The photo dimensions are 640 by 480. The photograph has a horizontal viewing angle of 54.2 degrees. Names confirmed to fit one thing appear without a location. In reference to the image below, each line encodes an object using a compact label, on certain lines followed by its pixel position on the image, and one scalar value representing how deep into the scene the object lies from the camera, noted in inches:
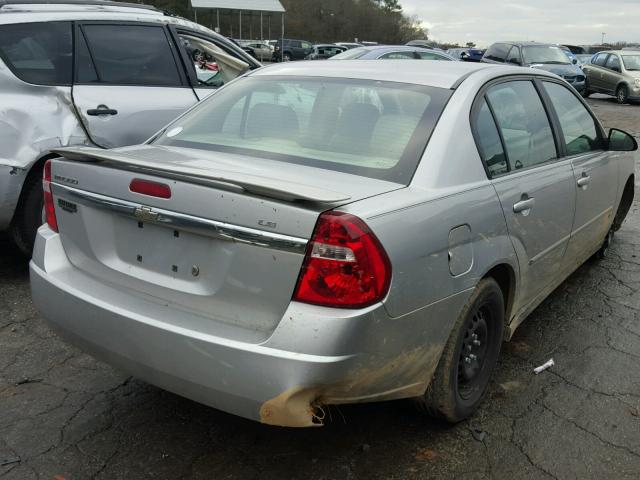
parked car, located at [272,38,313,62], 1721.2
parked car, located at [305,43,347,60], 1311.5
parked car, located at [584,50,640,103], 785.9
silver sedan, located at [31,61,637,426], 82.3
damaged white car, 169.0
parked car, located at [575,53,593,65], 914.2
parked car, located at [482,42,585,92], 669.9
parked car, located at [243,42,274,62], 1673.2
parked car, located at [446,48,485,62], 1064.6
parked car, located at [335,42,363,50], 1314.5
